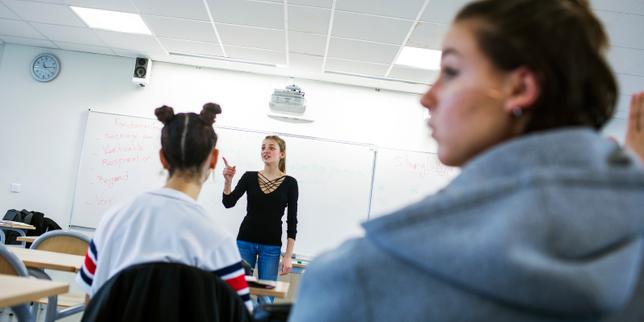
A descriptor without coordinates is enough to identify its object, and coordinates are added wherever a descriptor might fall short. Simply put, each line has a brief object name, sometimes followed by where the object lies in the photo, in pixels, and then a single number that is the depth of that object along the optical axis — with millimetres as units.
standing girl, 3270
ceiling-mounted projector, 4715
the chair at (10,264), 1508
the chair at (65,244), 2523
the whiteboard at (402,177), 5012
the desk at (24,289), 959
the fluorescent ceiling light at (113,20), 4068
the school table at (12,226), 3831
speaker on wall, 5027
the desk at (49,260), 1812
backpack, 4609
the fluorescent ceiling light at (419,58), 4136
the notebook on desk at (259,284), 1769
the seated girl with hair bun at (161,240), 1184
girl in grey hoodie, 346
